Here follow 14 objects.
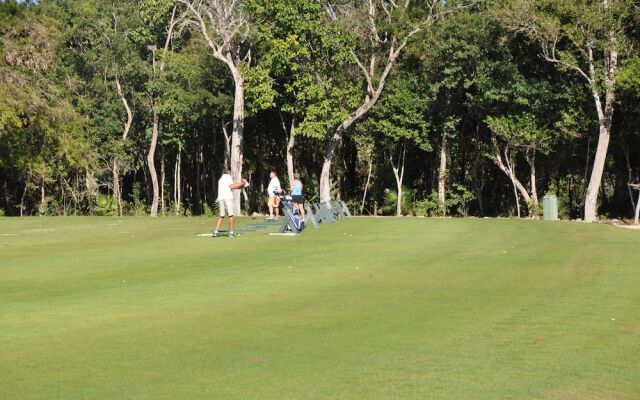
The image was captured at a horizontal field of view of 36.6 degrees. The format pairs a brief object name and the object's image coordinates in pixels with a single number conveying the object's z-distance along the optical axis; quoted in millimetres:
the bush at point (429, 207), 52375
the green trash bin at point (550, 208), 39594
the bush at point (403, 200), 54938
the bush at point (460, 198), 52781
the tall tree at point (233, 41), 50281
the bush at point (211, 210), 57231
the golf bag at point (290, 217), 28516
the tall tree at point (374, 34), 49719
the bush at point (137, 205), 63969
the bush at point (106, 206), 59562
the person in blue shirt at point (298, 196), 32938
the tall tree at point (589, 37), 41250
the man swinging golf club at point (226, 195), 28734
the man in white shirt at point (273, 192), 33528
